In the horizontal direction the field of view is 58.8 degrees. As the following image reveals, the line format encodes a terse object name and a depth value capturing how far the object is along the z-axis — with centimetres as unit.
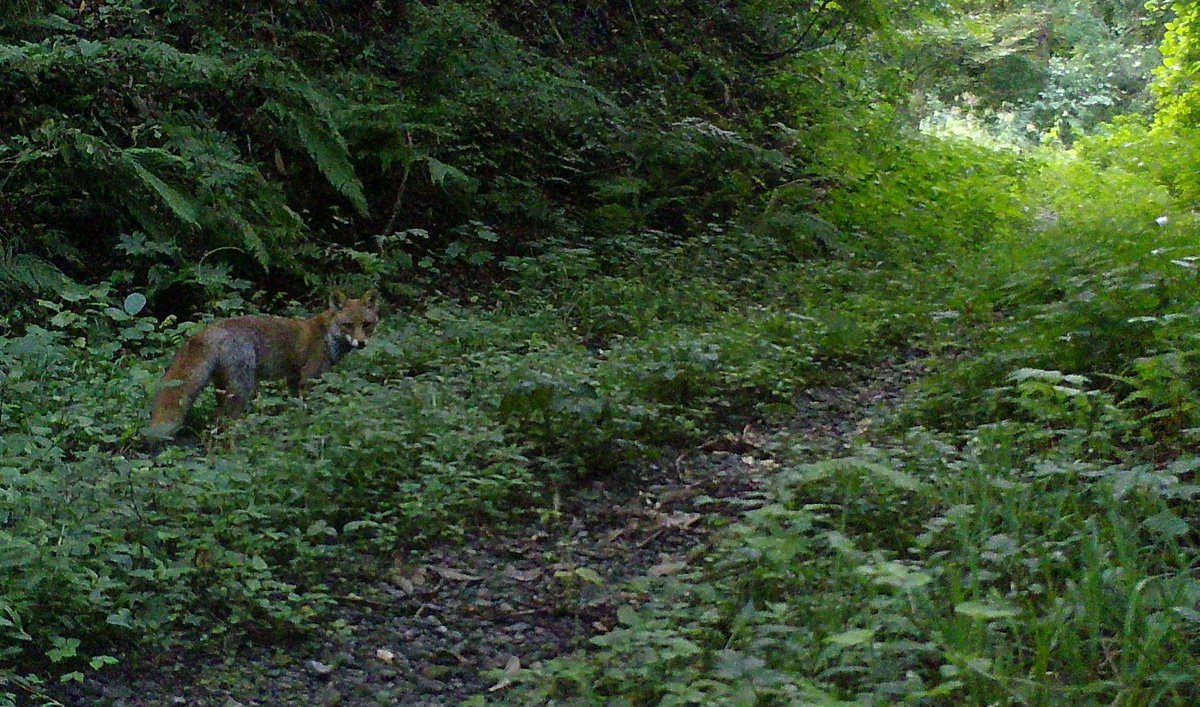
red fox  616
